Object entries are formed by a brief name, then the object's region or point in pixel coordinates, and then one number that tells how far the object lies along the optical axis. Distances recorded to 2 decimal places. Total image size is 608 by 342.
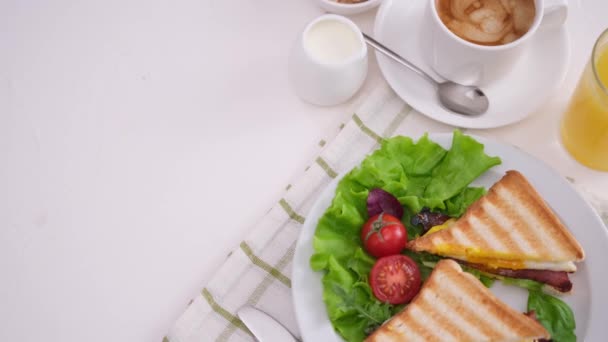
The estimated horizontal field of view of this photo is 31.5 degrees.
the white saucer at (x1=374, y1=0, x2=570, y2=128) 0.86
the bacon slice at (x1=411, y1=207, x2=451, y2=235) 0.81
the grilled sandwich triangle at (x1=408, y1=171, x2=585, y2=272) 0.80
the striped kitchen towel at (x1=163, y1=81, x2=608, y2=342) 0.82
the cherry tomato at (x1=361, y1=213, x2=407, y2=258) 0.79
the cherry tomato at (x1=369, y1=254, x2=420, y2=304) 0.78
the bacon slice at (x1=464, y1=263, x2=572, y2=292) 0.78
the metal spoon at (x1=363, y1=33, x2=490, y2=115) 0.85
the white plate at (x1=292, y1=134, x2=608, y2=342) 0.77
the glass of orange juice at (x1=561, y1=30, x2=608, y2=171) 0.80
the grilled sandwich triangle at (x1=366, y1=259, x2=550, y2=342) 0.77
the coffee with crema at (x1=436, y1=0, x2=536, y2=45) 0.84
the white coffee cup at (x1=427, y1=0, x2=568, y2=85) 0.82
